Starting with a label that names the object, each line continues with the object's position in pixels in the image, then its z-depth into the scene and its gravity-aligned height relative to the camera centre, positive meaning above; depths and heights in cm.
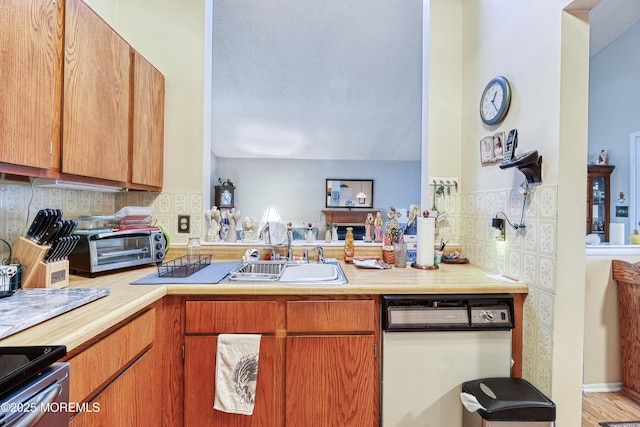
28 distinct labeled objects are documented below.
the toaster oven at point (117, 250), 129 -20
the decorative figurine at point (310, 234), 188 -14
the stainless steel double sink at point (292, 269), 150 -32
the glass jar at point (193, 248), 169 -22
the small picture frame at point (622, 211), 249 +6
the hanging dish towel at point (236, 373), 118 -67
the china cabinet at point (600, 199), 252 +17
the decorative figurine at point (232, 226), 183 -9
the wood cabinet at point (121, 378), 78 -55
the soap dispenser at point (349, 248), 177 -22
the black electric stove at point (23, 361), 55 -33
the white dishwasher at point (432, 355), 121 -61
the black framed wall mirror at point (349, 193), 630 +47
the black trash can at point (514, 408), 101 -69
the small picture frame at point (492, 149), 143 +36
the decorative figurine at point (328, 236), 192 -15
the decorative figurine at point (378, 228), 191 -9
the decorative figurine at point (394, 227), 168 -8
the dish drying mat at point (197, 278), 124 -31
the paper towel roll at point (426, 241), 161 -15
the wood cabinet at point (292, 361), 120 -64
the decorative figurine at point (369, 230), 193 -11
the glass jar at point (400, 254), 163 -23
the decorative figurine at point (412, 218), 185 -2
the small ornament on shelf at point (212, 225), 179 -8
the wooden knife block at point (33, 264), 106 -21
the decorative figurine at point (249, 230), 185 -12
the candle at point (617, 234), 197 -12
